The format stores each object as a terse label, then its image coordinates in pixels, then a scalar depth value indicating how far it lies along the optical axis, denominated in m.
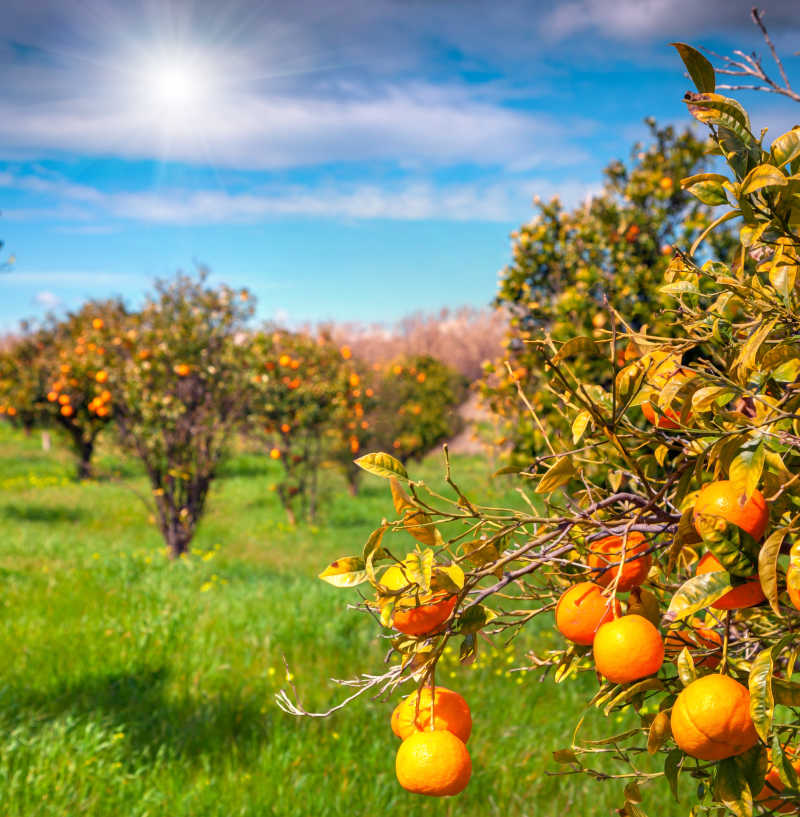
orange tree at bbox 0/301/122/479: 11.62
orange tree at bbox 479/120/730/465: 5.05
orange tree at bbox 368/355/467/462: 14.82
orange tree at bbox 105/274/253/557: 7.27
